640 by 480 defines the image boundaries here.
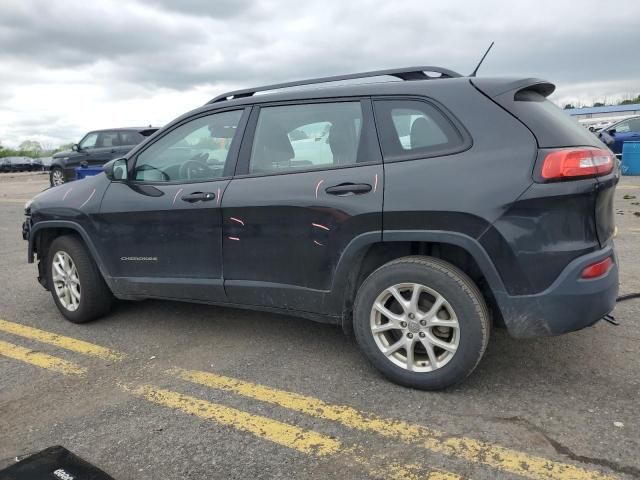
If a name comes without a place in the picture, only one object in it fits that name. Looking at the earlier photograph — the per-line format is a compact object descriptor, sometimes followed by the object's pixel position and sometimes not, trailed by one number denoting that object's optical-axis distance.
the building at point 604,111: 50.12
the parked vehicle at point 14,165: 45.31
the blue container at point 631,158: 14.25
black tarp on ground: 2.30
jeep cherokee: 2.71
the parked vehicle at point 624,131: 15.66
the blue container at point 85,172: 8.19
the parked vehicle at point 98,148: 16.53
